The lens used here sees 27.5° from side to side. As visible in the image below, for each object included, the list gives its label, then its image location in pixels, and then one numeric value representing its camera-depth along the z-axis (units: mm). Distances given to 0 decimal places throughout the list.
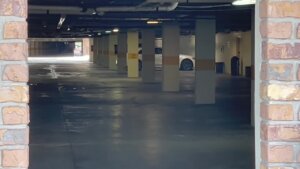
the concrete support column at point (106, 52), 45184
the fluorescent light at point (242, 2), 10841
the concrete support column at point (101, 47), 48094
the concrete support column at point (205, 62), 18406
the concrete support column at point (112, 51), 41719
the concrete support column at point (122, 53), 35562
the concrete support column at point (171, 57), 22469
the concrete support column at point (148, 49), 26938
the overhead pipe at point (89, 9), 12969
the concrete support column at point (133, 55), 31938
